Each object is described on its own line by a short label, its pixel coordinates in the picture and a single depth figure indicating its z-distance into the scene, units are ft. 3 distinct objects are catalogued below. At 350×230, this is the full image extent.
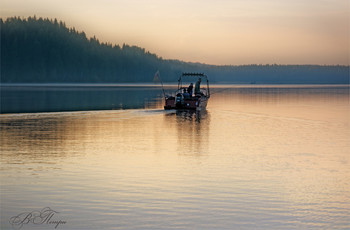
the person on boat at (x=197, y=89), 197.92
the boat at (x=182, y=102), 178.50
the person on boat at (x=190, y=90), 180.04
